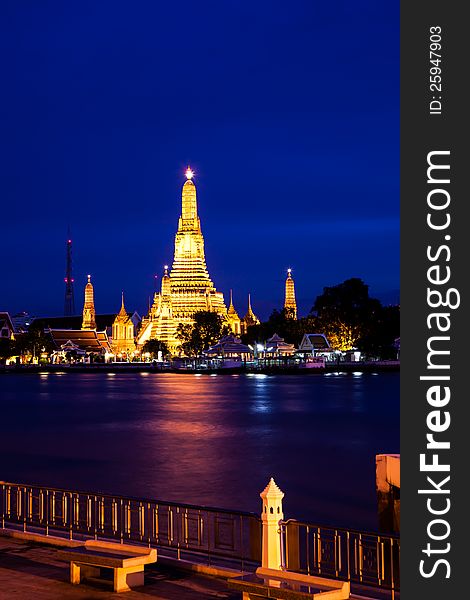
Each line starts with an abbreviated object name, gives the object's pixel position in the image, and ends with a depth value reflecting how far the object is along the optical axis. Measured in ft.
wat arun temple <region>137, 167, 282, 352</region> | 612.70
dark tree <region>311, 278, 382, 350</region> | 520.83
